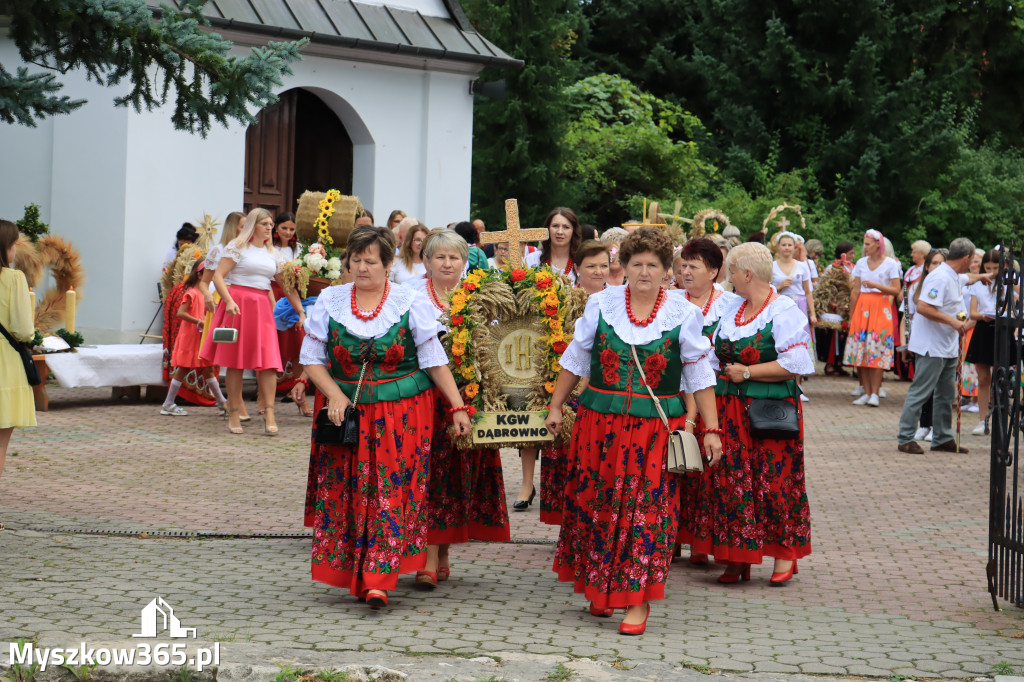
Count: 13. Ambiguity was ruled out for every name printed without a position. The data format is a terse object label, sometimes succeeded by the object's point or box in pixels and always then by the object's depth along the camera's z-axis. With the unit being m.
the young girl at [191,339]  12.66
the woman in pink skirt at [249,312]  11.59
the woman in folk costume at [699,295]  7.09
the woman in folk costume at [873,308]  15.37
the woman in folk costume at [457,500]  6.59
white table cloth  13.11
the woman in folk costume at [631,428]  5.88
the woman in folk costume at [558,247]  8.58
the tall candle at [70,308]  13.05
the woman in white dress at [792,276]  15.05
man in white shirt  11.77
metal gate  6.40
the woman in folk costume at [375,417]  6.02
